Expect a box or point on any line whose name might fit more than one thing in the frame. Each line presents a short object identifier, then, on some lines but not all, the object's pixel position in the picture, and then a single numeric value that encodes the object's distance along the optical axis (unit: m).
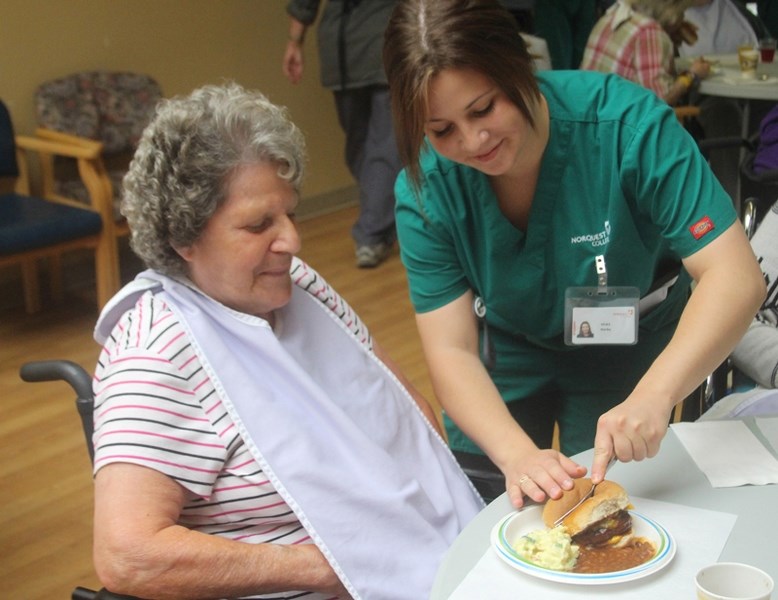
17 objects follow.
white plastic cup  1.09
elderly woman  1.42
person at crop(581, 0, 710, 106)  4.52
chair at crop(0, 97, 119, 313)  4.09
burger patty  1.35
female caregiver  1.55
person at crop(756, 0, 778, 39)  6.62
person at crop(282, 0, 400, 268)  4.88
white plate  1.26
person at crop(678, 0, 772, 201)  5.29
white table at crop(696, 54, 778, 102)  4.34
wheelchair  1.54
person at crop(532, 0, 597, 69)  5.99
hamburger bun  1.37
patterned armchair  4.67
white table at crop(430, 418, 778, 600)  1.32
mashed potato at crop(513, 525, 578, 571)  1.29
